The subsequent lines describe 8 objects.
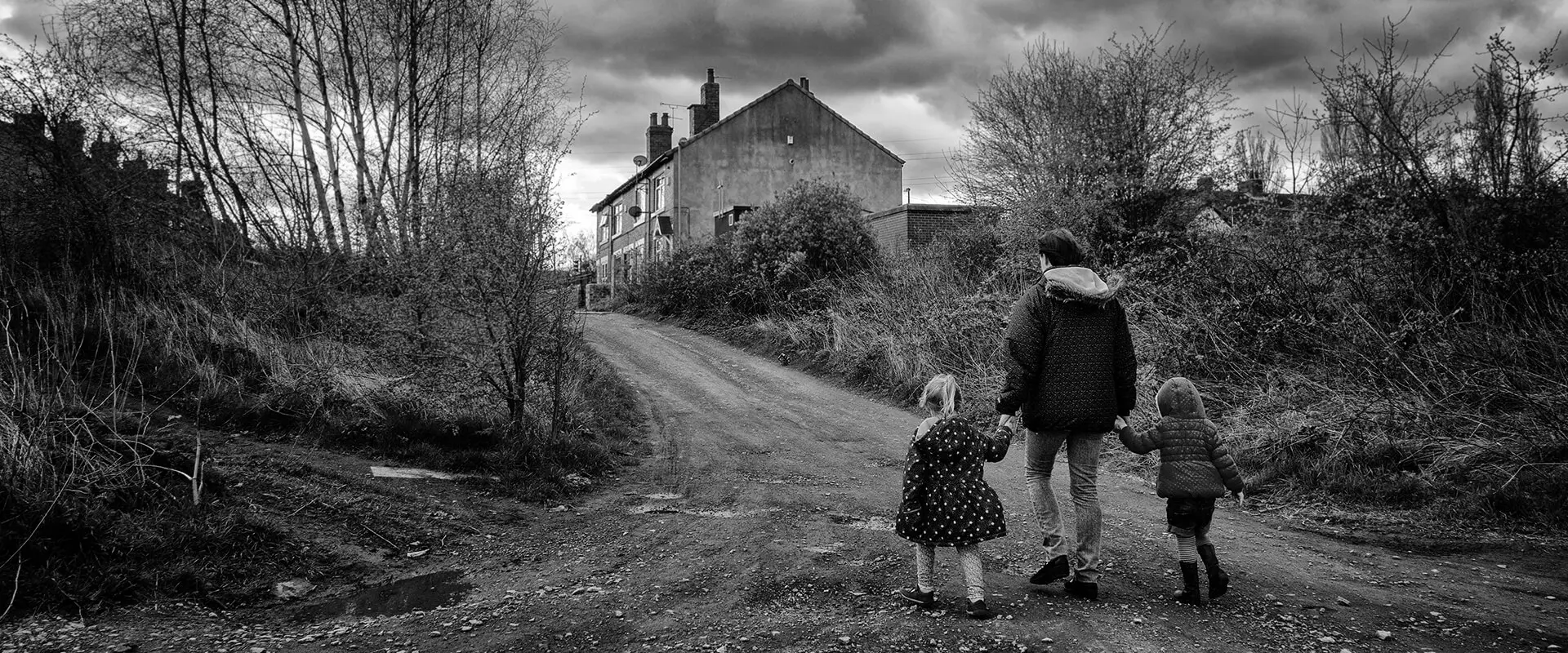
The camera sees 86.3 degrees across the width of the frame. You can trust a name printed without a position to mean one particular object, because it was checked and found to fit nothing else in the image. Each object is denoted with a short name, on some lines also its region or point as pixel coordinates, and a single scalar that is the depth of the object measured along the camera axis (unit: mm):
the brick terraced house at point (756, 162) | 35594
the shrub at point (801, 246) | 19297
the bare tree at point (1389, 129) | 10031
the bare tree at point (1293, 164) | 11531
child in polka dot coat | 4223
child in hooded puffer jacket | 4305
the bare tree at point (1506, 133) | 9305
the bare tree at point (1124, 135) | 14156
